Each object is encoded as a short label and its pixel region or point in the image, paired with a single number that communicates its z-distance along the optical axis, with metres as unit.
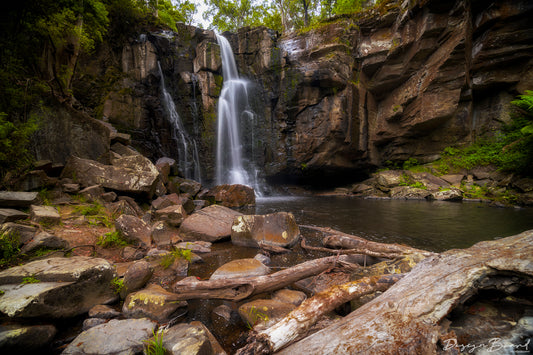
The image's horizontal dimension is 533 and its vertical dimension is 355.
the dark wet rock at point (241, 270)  3.10
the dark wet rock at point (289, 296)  2.47
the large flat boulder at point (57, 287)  1.87
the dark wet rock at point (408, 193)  14.10
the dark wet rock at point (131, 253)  3.69
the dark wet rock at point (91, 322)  2.06
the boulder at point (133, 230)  4.04
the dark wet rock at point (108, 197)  5.48
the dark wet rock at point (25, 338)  1.57
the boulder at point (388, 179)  16.36
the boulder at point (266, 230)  4.56
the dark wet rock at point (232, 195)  10.03
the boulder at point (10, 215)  3.19
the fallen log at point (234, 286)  2.42
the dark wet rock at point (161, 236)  4.38
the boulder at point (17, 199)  3.74
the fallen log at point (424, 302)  1.37
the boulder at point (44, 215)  3.71
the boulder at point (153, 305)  2.24
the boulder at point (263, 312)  2.10
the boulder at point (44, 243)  2.94
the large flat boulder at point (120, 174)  5.71
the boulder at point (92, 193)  5.23
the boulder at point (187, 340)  1.62
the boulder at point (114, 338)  1.64
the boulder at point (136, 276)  2.62
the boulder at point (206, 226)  4.96
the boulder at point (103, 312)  2.21
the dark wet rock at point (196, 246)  4.37
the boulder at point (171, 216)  5.53
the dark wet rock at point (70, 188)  5.25
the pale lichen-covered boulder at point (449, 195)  12.76
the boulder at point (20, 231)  2.96
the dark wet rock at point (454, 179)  14.57
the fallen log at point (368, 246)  3.18
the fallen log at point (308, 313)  1.49
